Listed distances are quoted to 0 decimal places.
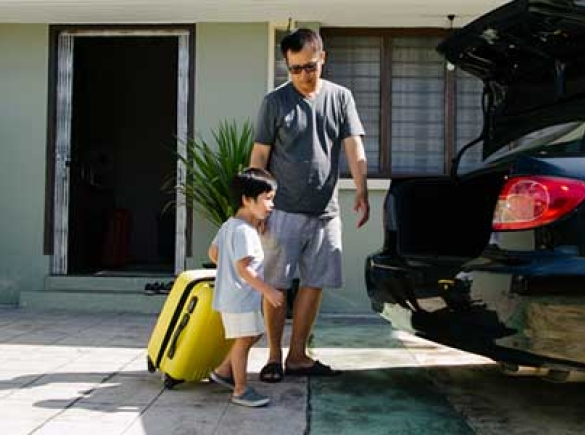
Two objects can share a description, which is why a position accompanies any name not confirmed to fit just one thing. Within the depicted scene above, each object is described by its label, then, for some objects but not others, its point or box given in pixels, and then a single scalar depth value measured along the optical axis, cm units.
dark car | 259
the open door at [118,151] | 660
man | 373
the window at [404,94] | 650
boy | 321
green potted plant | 582
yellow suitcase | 347
